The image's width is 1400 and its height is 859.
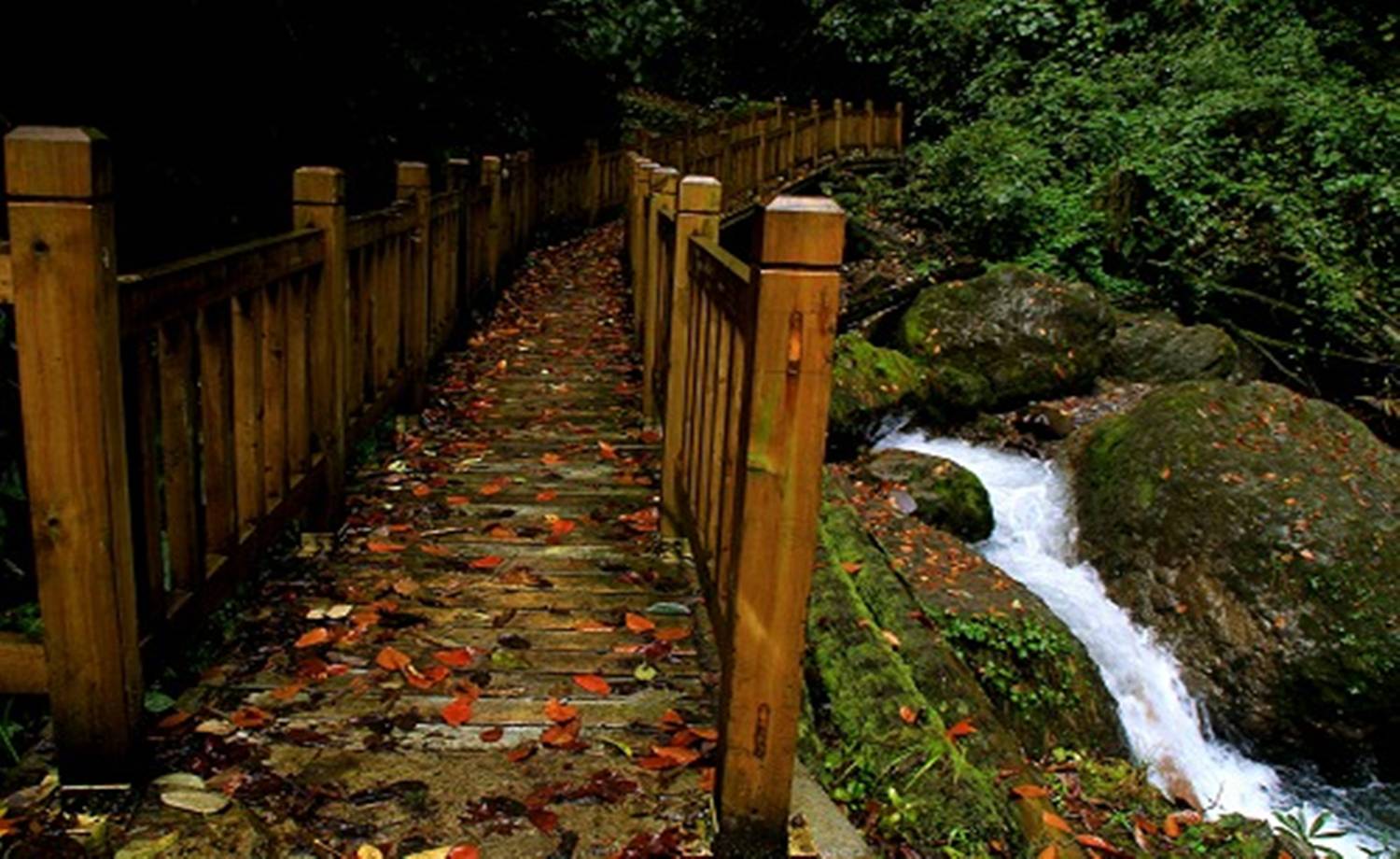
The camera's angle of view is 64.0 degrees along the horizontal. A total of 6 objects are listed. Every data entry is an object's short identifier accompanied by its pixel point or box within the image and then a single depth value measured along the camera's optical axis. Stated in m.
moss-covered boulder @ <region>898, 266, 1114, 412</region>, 11.54
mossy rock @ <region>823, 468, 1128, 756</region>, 6.14
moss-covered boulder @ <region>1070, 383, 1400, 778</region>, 7.06
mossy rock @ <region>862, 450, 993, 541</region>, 8.74
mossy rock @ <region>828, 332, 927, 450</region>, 9.63
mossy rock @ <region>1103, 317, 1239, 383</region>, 12.39
